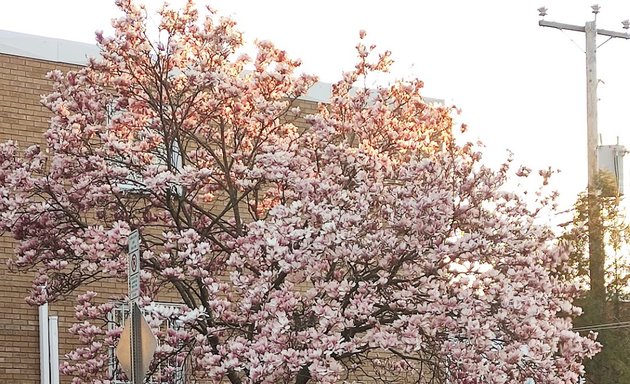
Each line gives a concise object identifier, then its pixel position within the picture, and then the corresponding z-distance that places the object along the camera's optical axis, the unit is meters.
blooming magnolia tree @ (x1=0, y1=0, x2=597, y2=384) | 16.98
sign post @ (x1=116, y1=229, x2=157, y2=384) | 12.74
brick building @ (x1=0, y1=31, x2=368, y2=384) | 20.59
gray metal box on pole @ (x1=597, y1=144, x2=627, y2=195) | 29.05
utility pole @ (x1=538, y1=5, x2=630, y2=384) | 28.78
